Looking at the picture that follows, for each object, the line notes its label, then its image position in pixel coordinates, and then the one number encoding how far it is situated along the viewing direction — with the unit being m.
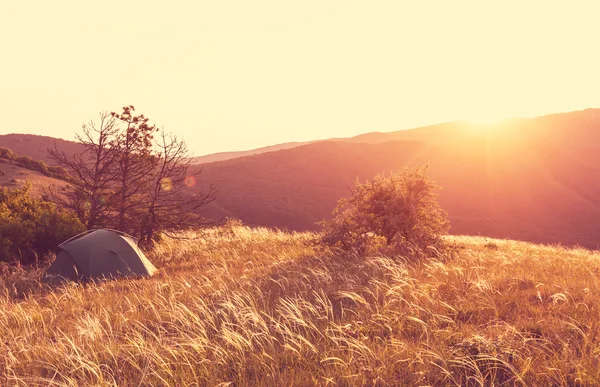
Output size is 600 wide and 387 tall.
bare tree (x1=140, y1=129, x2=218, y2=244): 16.23
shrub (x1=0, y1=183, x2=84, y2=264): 13.20
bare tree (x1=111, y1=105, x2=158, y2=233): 15.84
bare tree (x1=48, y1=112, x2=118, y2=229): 15.48
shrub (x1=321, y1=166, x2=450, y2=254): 12.48
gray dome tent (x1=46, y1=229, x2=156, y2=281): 11.12
